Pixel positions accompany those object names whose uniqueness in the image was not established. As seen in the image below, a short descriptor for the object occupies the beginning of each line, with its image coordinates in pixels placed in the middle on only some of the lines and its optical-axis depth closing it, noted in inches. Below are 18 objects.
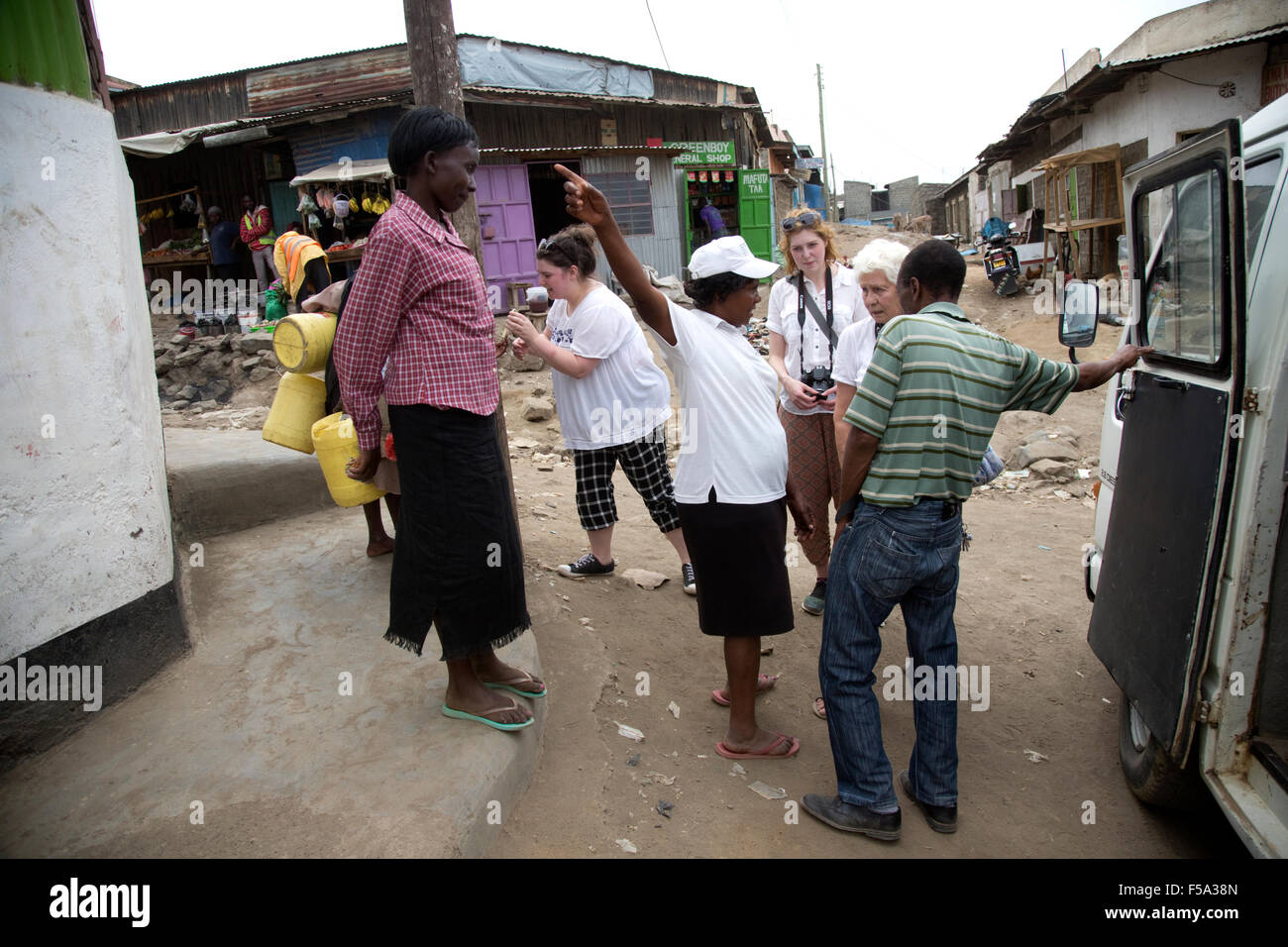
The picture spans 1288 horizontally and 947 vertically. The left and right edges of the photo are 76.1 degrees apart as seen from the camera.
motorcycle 566.3
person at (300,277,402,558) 137.3
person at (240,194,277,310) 484.1
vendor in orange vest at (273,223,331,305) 214.1
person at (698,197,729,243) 625.3
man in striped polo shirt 92.9
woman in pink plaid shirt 92.7
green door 687.7
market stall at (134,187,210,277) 542.0
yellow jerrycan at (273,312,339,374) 140.6
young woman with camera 150.5
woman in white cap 104.7
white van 84.2
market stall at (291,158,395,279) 467.8
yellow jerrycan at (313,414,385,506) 137.9
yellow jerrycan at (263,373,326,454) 146.1
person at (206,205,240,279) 506.6
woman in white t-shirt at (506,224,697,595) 150.3
